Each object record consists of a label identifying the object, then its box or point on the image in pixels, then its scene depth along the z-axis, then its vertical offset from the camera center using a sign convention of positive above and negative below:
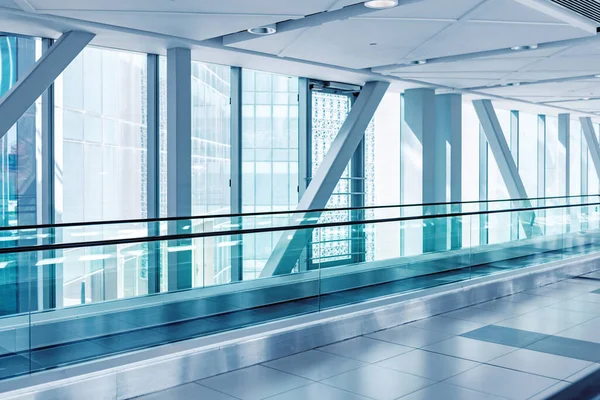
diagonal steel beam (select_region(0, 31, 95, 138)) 8.01 +1.52
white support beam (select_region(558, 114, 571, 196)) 21.34 +1.51
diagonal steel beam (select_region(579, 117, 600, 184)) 22.86 +1.91
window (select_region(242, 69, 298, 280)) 13.12 +1.08
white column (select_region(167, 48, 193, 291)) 9.84 +0.98
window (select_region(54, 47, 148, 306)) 11.34 +1.09
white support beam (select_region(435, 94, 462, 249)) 15.50 +1.59
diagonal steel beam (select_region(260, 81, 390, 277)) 12.83 +0.90
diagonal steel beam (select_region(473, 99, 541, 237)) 17.14 +1.21
